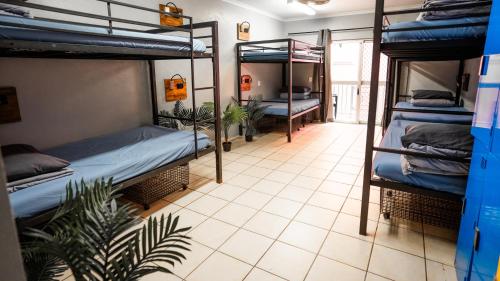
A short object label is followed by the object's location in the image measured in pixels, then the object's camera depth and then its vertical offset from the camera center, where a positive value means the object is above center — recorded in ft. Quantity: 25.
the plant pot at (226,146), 15.42 -3.21
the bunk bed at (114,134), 5.60 -1.75
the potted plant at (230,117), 15.08 -1.60
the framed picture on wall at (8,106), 8.11 -0.52
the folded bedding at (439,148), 6.40 -1.46
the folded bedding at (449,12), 5.84 +1.62
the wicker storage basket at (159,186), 9.21 -3.43
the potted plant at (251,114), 17.03 -1.63
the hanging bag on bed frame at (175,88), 13.43 -0.03
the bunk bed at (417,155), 5.96 -1.61
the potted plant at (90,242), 3.05 -1.77
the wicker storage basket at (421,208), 7.48 -3.43
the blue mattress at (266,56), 17.03 +1.92
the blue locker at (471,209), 4.54 -2.20
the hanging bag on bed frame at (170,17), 12.63 +3.19
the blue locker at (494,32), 3.94 +0.79
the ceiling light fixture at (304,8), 17.21 +5.26
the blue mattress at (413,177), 6.40 -2.17
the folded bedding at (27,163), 6.00 -1.70
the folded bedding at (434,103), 14.75 -0.88
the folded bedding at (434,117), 12.14 -1.43
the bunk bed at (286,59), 16.89 +1.75
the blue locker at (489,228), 3.60 -1.95
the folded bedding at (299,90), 22.12 -0.25
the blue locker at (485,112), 3.98 -0.39
